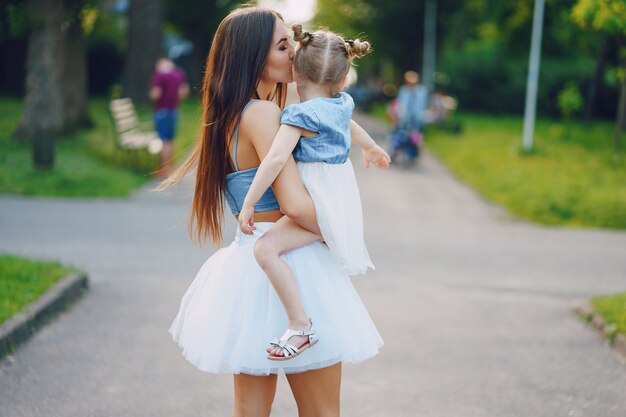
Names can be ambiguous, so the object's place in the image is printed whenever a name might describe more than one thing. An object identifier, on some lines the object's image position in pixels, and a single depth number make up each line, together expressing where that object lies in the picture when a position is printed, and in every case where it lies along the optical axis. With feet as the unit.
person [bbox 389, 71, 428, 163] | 66.44
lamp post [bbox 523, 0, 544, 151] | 64.28
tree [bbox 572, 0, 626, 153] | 31.53
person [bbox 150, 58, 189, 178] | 50.85
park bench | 52.37
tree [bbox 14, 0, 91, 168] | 52.80
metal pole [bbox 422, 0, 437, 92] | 135.44
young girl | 9.93
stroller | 66.18
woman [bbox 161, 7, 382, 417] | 10.23
